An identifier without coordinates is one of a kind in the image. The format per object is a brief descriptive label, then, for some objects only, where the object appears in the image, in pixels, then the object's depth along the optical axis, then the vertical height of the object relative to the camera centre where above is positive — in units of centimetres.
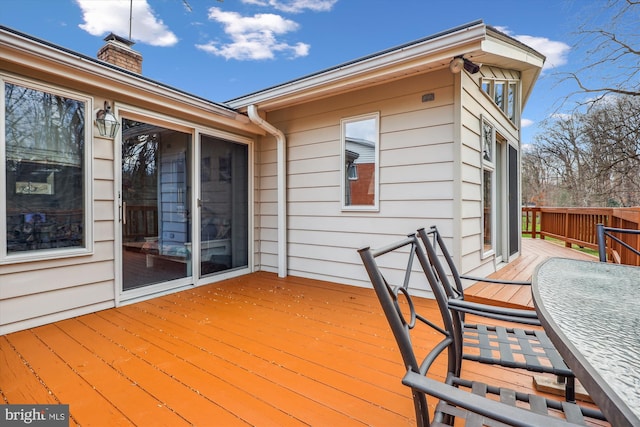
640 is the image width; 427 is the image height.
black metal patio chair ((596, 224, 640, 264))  198 -27
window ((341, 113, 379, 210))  384 +60
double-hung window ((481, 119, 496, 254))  396 +38
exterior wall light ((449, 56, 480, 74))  291 +136
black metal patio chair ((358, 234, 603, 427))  67 -42
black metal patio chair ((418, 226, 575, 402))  117 -59
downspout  449 +19
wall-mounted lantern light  300 +83
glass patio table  50 -27
